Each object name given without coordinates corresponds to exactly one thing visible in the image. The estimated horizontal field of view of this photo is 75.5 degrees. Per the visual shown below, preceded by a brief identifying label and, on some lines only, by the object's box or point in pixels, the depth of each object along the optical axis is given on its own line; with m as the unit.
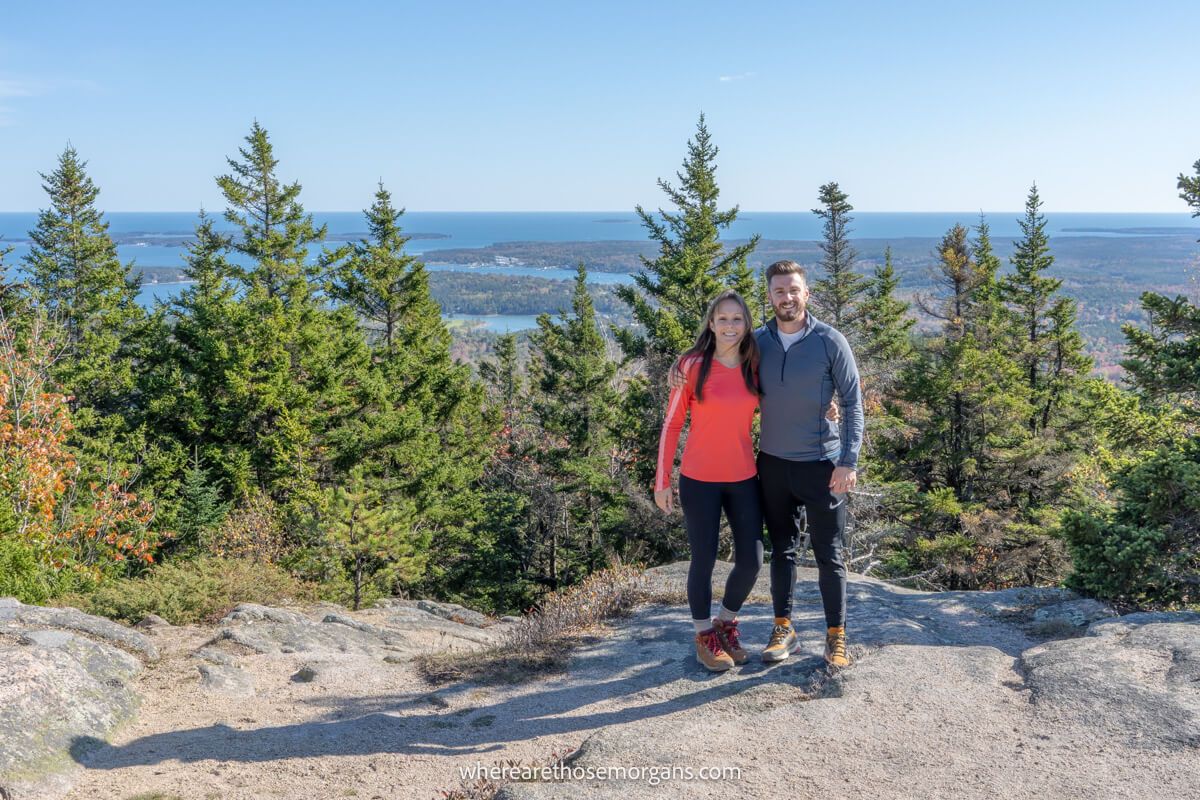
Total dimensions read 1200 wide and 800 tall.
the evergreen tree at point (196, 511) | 18.59
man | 4.51
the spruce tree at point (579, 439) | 25.62
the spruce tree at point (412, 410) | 24.14
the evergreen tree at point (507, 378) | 40.34
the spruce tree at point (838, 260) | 25.20
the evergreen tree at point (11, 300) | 23.63
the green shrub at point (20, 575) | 7.29
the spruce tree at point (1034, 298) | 25.91
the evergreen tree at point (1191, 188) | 8.88
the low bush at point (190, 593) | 7.39
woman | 4.57
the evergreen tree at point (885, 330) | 18.70
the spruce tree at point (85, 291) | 24.34
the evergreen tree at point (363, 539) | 13.45
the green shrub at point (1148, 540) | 6.73
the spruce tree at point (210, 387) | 22.17
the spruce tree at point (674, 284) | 21.30
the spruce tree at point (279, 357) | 22.31
